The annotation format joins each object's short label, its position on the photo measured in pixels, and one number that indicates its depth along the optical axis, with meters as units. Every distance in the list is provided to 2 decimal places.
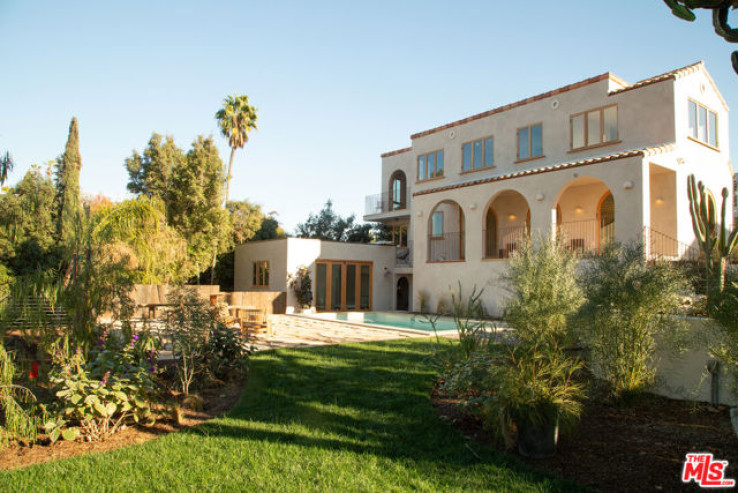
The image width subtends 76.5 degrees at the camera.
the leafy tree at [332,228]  33.47
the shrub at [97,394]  4.57
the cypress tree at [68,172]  23.61
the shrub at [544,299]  6.34
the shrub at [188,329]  6.07
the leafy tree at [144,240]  15.83
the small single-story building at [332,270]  21.86
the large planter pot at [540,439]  4.09
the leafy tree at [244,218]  25.94
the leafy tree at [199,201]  22.77
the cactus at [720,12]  3.62
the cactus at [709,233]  9.35
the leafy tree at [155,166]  22.98
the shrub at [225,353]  7.02
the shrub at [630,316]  5.49
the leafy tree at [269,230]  29.73
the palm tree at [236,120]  27.45
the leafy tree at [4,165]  7.35
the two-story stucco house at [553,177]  15.15
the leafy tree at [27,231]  21.19
